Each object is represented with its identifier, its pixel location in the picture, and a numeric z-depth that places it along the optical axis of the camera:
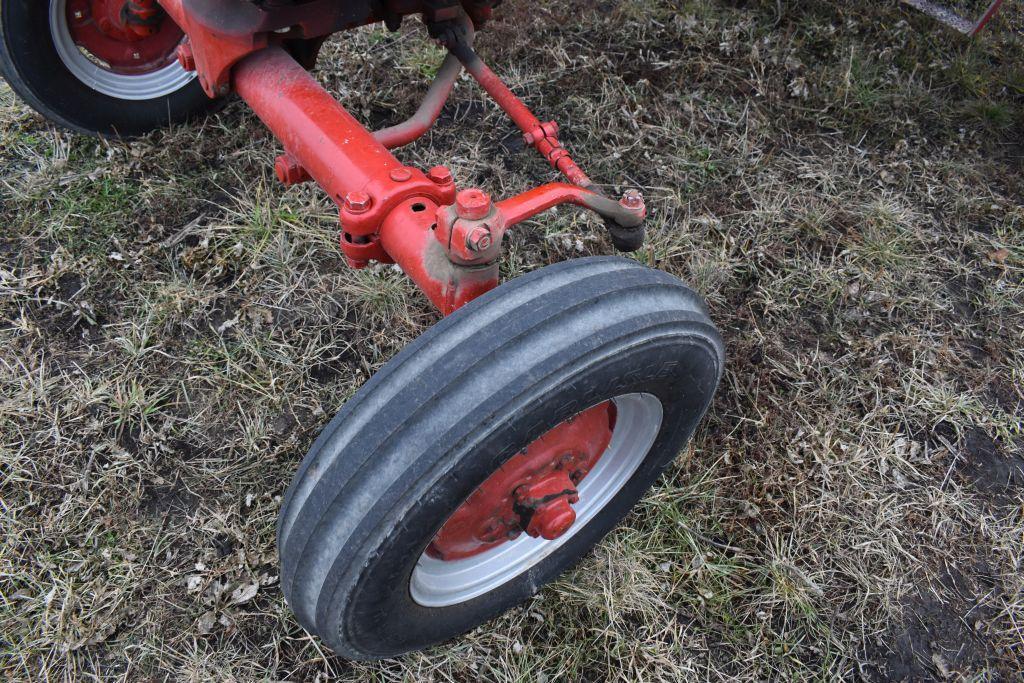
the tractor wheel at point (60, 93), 2.30
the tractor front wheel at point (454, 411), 1.17
